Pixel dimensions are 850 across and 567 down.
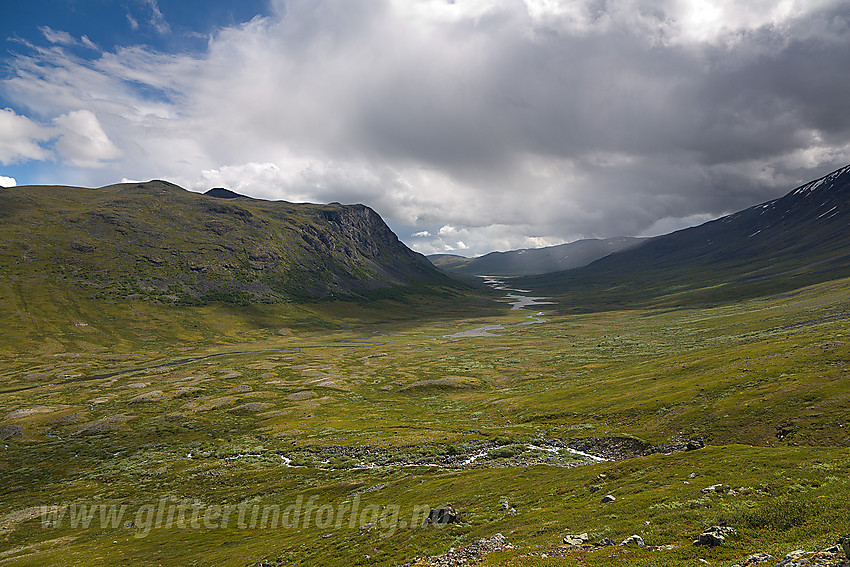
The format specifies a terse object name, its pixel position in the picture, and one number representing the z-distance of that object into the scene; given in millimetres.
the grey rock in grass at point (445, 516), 31672
